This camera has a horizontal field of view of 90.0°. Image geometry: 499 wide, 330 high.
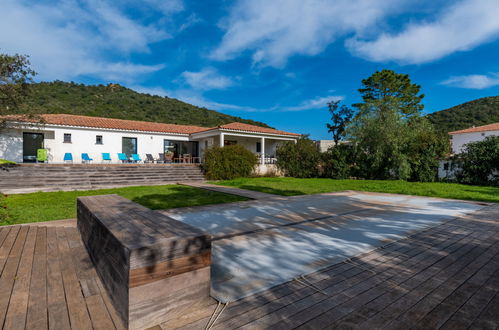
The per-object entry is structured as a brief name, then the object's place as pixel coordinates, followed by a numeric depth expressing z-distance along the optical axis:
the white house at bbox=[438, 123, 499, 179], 26.39
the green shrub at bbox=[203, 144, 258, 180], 15.16
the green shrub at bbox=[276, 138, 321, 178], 17.45
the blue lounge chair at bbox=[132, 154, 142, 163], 17.28
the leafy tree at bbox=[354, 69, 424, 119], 27.33
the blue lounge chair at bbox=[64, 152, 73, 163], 15.49
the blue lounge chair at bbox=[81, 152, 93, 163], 15.49
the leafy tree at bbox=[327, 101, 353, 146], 29.59
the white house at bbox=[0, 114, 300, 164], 14.86
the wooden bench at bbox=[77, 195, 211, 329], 1.74
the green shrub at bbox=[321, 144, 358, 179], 16.52
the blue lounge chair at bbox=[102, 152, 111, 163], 16.45
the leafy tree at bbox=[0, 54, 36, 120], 11.77
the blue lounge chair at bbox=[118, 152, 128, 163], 16.79
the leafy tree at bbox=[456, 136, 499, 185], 12.94
